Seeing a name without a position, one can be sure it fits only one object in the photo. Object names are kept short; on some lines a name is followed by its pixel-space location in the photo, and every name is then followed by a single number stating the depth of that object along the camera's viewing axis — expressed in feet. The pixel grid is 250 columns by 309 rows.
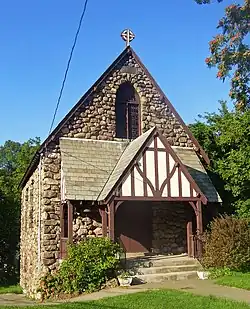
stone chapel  50.93
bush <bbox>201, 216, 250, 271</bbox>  47.16
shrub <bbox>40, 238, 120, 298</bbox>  43.93
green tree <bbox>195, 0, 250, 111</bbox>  44.78
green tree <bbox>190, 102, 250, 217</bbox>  59.26
